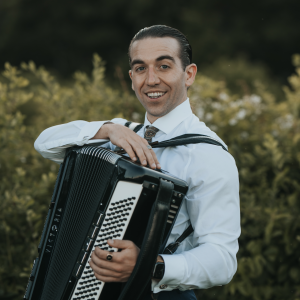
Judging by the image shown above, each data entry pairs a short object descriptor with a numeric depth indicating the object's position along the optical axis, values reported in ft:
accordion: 5.22
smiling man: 5.33
